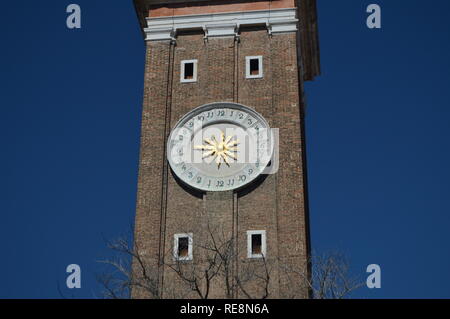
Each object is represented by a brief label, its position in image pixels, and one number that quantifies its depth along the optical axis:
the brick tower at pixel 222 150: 34.66
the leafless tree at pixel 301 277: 33.62
